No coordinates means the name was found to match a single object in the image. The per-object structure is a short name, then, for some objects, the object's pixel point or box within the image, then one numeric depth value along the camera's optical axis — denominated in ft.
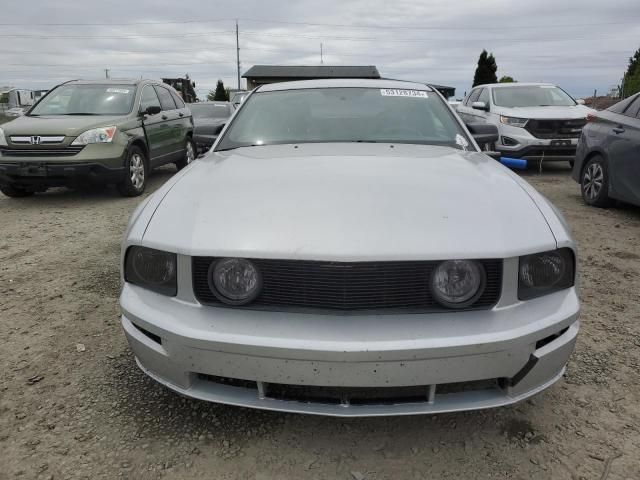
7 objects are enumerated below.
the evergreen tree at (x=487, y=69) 135.33
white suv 28.04
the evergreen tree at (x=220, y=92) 173.17
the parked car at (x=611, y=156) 17.89
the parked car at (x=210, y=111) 41.34
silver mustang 5.66
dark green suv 21.17
